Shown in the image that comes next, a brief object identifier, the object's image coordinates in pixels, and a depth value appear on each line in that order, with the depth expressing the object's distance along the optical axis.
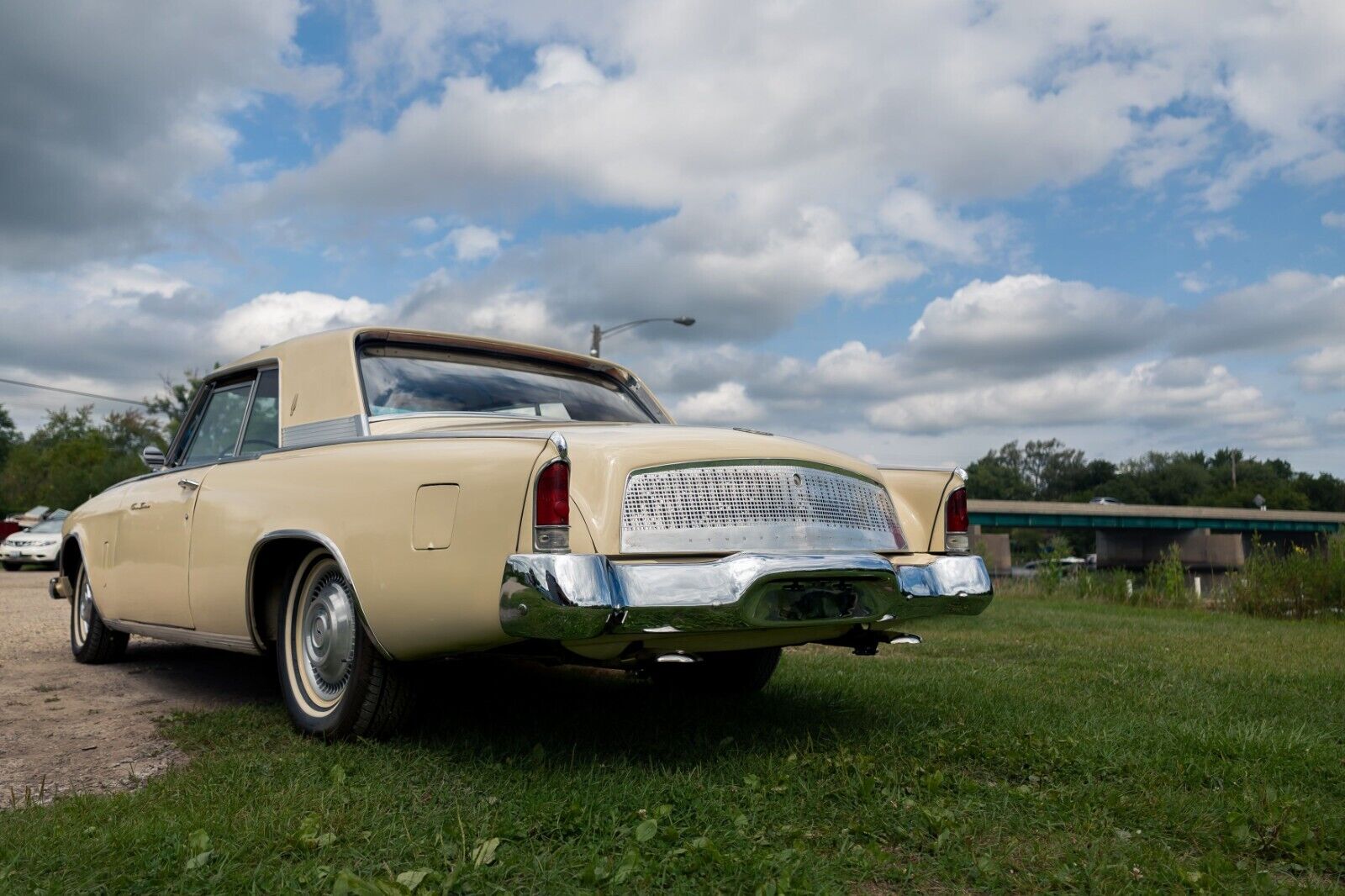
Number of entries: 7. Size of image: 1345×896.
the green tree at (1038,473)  132.38
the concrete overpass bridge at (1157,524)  58.25
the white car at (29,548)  22.00
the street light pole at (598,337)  25.81
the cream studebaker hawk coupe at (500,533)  3.33
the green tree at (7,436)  87.31
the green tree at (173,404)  43.84
